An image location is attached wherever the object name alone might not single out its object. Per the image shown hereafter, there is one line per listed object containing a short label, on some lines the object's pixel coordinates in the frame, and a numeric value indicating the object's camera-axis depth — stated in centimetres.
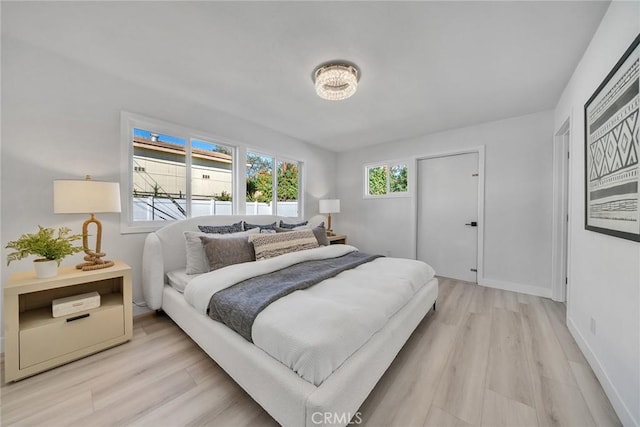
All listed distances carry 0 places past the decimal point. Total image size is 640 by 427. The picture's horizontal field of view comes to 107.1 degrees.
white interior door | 349
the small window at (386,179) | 416
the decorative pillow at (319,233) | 308
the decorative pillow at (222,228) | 259
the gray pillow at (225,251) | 218
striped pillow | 240
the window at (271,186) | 349
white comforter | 109
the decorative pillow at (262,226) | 292
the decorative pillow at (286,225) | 331
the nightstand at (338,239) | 407
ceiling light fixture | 195
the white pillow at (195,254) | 223
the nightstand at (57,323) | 147
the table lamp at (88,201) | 172
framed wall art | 115
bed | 101
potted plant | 157
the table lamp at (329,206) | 429
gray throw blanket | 137
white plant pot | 162
